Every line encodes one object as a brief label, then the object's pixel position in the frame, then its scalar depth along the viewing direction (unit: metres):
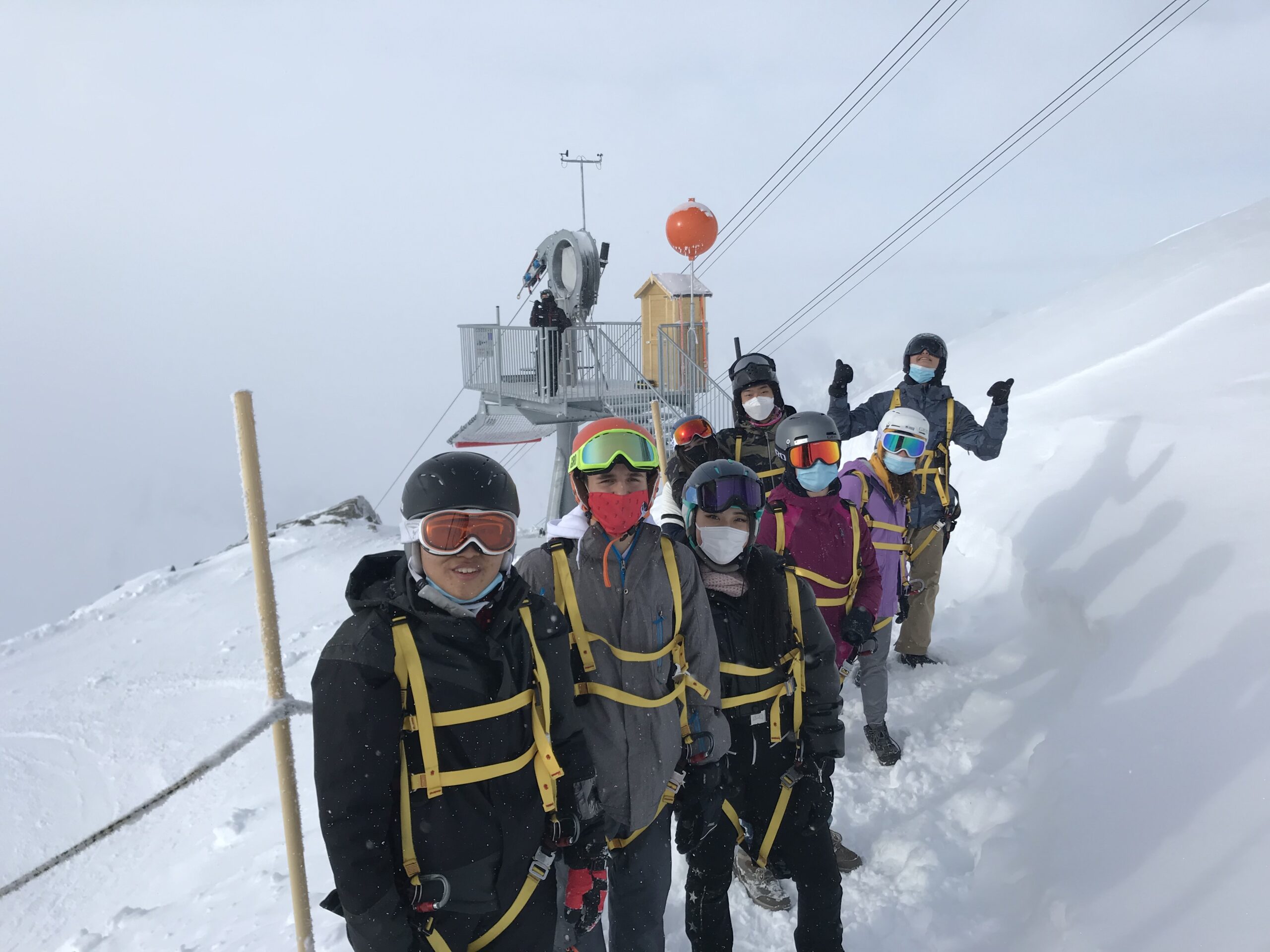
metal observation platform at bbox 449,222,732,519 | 13.23
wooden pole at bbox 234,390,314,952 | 2.42
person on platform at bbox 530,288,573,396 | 13.09
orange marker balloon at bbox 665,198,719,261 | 11.78
